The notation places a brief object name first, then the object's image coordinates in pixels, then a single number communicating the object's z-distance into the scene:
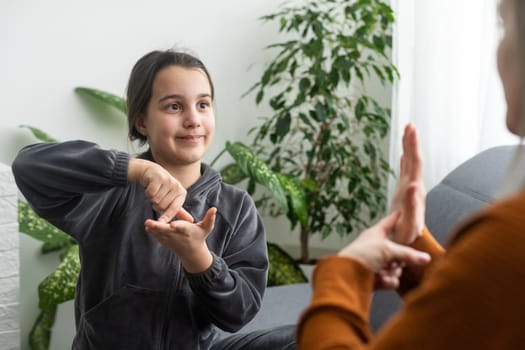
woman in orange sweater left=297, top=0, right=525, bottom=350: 0.62
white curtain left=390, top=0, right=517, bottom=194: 2.18
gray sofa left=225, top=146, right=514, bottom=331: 1.74
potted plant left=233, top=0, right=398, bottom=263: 2.76
